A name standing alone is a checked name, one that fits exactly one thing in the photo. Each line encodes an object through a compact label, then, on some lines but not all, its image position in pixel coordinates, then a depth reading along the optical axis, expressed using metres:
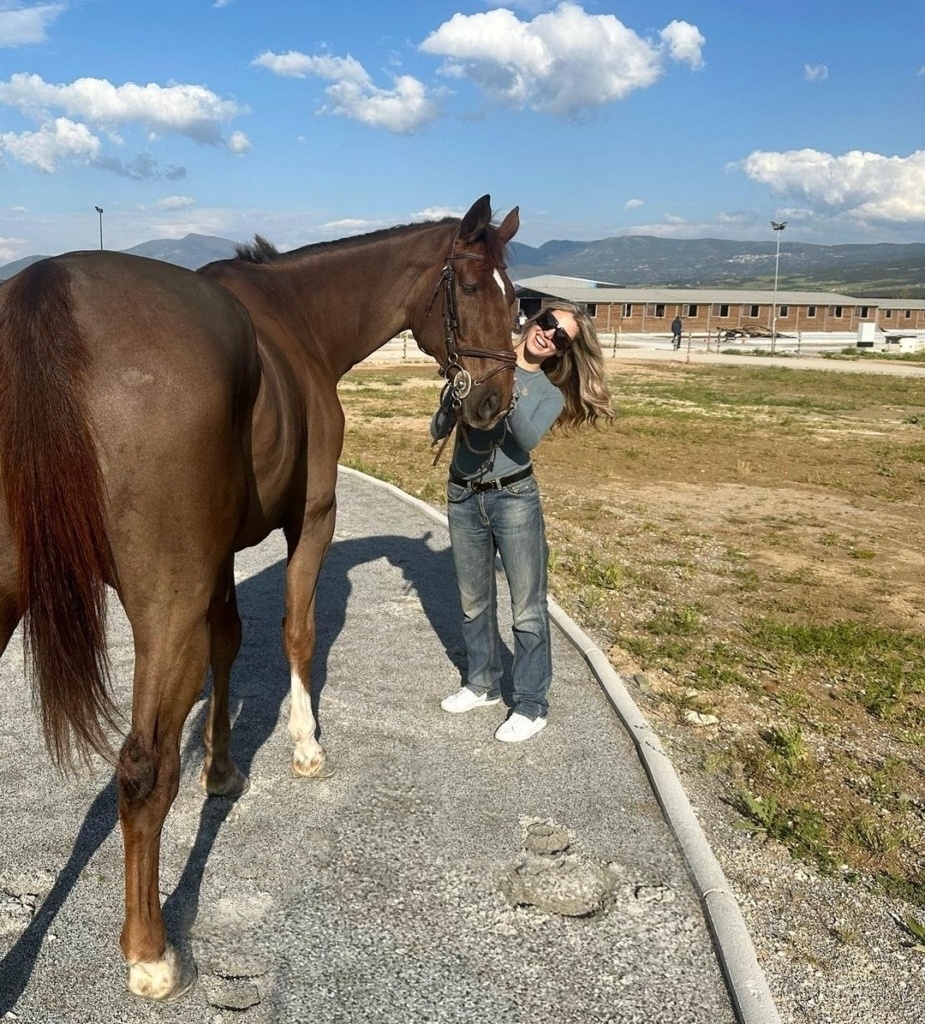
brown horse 2.28
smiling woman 4.12
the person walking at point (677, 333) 46.53
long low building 67.06
